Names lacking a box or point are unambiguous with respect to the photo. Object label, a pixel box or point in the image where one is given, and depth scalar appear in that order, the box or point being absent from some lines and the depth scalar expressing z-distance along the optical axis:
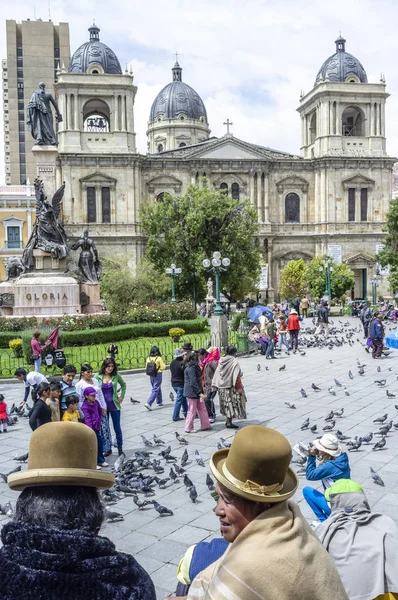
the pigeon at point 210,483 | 7.13
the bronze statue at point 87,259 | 23.72
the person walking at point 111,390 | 8.71
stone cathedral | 47.31
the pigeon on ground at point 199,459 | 8.19
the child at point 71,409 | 7.66
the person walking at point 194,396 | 10.12
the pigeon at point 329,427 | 9.73
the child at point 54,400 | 7.87
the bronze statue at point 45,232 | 22.48
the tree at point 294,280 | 45.62
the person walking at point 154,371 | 11.75
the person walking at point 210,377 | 10.91
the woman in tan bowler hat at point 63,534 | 1.87
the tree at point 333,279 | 43.18
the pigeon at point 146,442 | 9.12
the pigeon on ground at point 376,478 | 7.18
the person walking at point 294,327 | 20.08
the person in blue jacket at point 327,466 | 5.38
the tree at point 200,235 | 35.47
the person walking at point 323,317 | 24.00
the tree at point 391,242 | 33.66
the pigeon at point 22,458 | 8.36
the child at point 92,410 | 8.02
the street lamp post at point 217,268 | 19.80
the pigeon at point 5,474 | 7.64
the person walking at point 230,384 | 10.12
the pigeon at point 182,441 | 9.37
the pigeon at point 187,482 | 7.17
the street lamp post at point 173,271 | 31.92
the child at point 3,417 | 10.20
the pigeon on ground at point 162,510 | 6.50
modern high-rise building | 75.69
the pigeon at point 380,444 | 8.69
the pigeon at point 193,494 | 6.90
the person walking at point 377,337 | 18.42
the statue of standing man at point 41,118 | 22.82
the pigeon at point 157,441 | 9.16
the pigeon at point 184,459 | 8.17
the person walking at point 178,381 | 10.95
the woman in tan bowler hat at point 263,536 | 1.96
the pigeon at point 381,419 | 10.02
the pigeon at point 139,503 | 6.77
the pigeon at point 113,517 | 6.40
